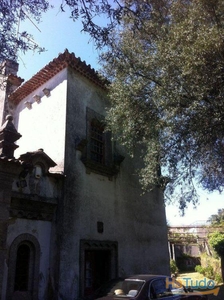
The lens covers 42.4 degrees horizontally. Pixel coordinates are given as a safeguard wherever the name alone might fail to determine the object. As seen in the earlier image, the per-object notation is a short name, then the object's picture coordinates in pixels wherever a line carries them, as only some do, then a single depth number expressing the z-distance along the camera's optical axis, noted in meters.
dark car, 6.41
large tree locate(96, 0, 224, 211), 8.04
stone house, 8.22
